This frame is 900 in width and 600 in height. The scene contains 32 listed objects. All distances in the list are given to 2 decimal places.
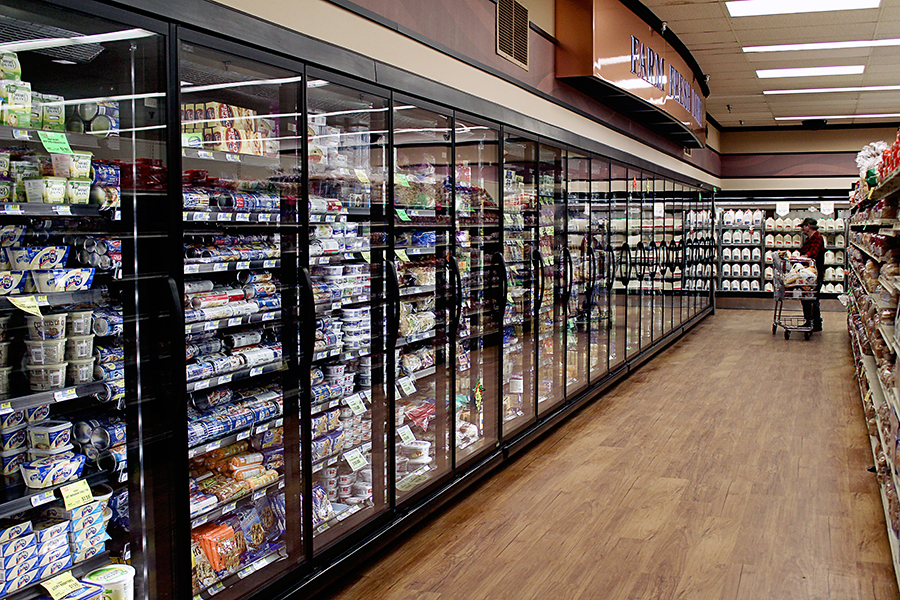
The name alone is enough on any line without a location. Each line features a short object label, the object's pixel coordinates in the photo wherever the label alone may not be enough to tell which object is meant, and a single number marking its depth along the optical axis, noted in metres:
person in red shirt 11.29
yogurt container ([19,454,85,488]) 2.11
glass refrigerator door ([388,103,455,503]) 3.92
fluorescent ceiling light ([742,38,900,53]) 8.38
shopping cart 10.59
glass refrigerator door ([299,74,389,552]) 3.31
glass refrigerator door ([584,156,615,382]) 7.21
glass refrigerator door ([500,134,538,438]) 5.36
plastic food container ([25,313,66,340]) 2.19
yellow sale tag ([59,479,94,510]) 2.14
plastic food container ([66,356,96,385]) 2.25
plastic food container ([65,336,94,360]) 2.25
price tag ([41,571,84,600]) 2.13
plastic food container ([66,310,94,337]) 2.26
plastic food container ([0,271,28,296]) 2.05
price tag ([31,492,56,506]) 2.04
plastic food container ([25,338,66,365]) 2.17
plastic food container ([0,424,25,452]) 2.13
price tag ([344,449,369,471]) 3.51
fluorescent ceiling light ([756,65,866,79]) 9.78
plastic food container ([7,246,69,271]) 2.10
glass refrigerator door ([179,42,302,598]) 2.69
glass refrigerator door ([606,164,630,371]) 7.70
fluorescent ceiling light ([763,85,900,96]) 10.99
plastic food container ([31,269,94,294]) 2.14
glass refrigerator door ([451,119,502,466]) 4.68
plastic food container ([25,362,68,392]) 2.17
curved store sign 5.96
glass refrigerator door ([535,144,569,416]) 5.92
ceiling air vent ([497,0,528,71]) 4.97
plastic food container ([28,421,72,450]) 2.19
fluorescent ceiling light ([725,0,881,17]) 6.96
